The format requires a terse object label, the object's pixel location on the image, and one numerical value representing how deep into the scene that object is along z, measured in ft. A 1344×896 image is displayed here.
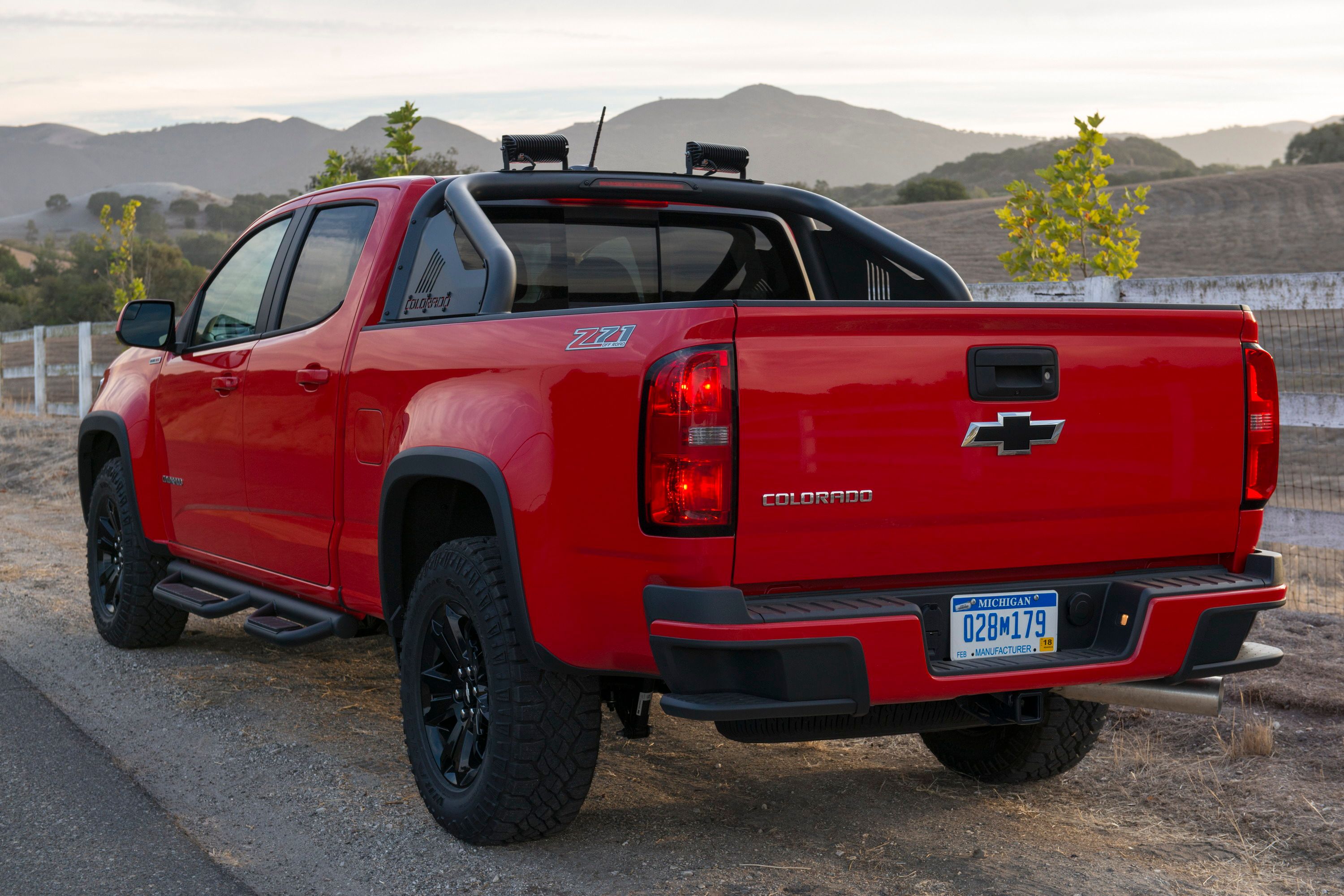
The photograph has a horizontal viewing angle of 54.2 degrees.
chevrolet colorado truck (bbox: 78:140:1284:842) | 10.47
